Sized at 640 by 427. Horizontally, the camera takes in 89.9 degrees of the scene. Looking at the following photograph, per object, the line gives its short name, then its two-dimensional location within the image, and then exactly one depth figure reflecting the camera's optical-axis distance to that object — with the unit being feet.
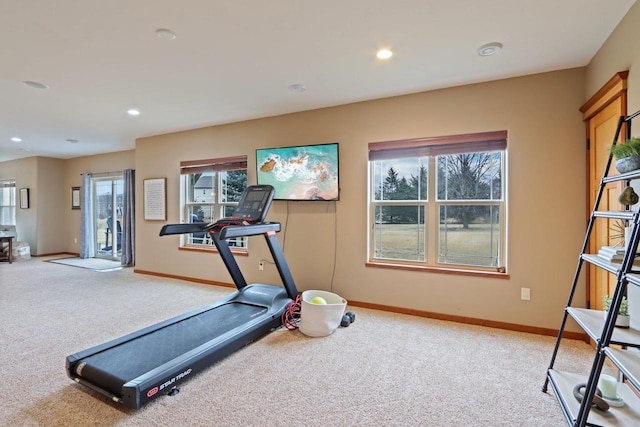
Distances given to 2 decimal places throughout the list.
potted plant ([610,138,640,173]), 5.39
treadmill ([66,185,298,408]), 6.56
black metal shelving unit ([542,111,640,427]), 4.68
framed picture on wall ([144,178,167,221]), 17.94
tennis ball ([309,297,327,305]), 10.21
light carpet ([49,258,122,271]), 20.94
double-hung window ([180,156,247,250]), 16.06
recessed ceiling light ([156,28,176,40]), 7.62
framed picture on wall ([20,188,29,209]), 25.68
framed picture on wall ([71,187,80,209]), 25.90
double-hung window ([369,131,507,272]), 11.03
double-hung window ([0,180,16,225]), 27.27
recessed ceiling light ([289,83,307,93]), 11.07
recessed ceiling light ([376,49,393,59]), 8.73
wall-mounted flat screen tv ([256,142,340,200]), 12.98
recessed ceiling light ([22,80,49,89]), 10.64
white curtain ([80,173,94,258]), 24.50
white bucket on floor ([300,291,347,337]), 9.75
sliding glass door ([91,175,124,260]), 23.76
